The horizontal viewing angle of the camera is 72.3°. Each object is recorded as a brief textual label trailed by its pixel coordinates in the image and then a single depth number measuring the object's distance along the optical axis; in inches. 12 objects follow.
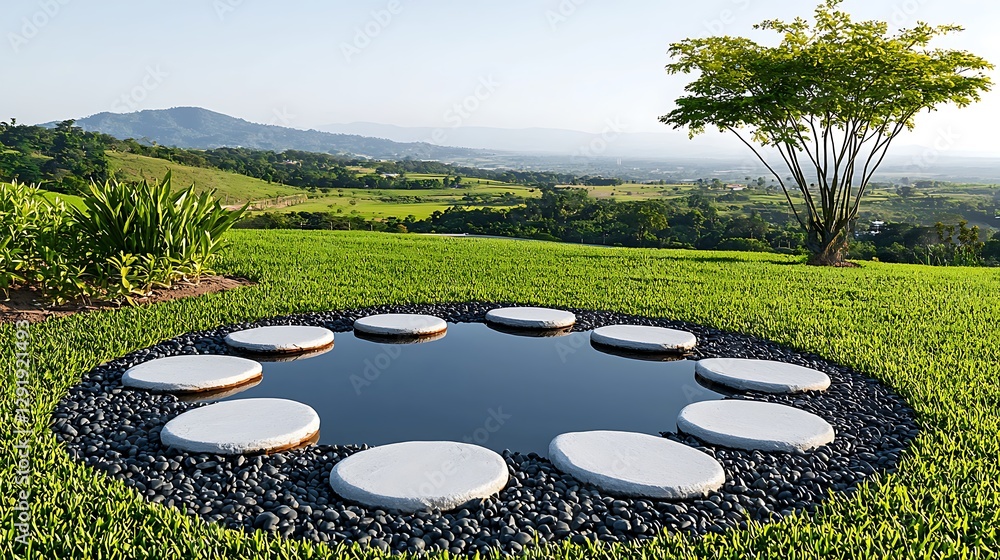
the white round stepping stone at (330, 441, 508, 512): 91.0
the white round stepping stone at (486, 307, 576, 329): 198.5
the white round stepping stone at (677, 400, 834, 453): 112.6
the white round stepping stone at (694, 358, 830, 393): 143.0
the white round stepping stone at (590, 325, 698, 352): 175.2
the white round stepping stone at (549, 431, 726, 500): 96.1
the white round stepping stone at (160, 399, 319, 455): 107.7
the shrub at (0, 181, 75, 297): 197.5
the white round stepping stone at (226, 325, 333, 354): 165.9
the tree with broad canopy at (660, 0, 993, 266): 395.5
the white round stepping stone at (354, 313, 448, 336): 185.1
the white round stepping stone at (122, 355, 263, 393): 136.9
